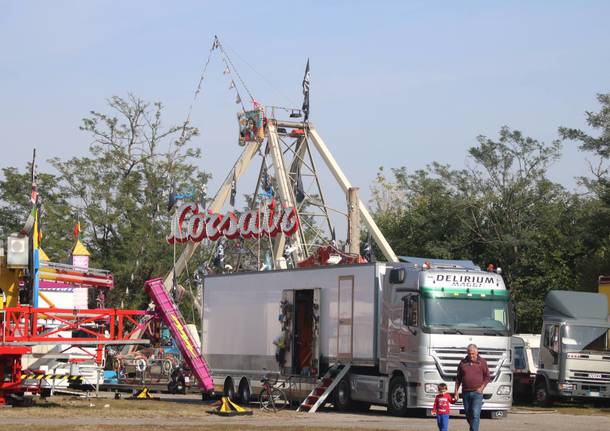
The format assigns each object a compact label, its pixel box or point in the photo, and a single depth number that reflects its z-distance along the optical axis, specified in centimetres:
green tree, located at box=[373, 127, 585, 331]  6844
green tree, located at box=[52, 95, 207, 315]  7406
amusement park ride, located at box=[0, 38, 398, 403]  2780
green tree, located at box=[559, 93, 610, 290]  5678
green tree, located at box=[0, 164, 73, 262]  7262
